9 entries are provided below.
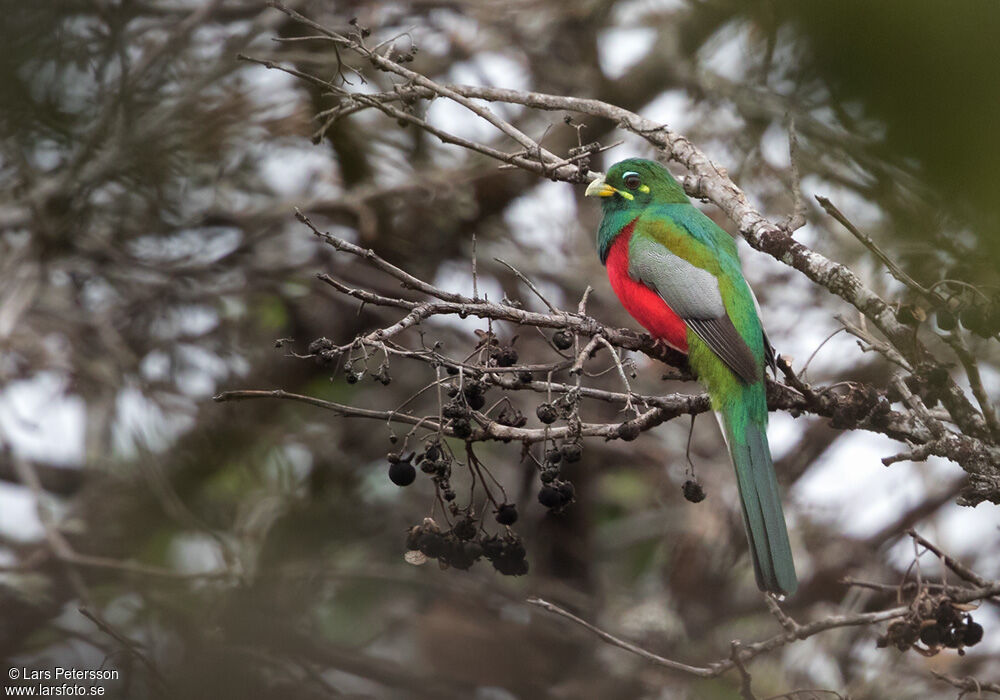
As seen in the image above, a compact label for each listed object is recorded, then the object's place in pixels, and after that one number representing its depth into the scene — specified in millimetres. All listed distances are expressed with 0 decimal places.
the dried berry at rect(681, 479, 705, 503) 5980
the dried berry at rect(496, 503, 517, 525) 5676
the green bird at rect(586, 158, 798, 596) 6965
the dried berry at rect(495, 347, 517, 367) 5684
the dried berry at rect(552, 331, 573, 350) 5855
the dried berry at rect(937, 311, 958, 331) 4991
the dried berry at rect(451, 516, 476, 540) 5699
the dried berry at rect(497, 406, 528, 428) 5861
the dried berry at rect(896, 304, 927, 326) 5289
